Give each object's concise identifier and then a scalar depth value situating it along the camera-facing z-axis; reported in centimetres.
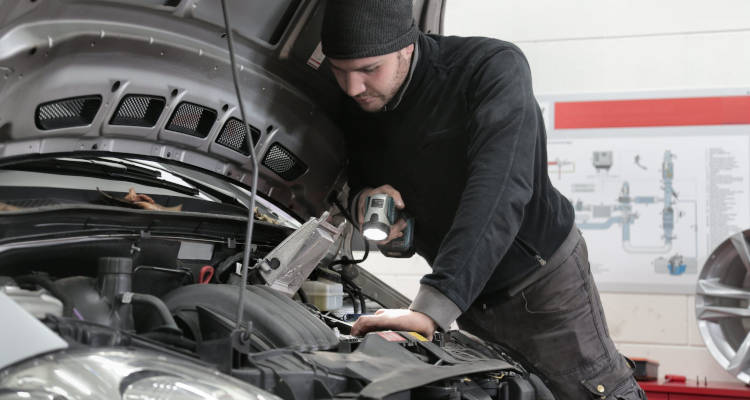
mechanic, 141
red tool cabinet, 317
